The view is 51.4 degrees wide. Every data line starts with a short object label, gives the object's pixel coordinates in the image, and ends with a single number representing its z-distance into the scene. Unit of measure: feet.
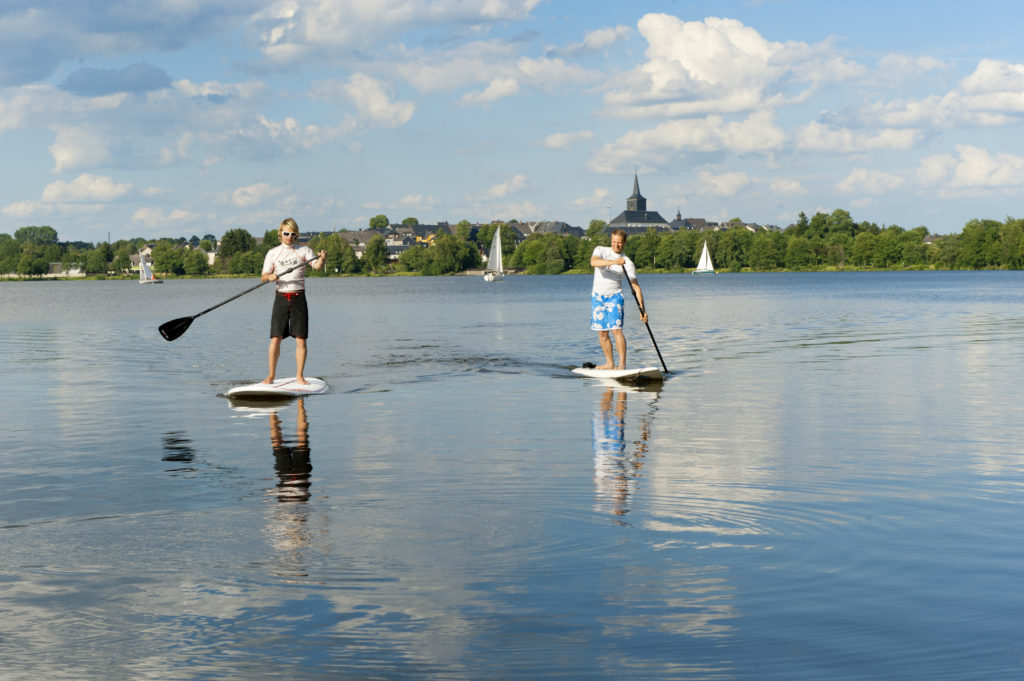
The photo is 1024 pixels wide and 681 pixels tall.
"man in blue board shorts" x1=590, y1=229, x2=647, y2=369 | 58.95
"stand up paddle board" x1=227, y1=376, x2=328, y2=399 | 52.31
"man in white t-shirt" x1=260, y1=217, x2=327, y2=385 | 52.11
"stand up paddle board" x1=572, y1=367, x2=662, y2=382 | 59.52
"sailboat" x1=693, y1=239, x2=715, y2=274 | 620.49
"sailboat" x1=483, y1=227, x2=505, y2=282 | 455.22
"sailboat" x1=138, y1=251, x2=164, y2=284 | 525.43
